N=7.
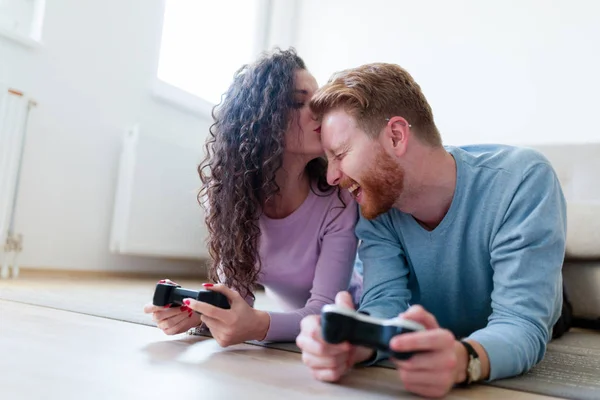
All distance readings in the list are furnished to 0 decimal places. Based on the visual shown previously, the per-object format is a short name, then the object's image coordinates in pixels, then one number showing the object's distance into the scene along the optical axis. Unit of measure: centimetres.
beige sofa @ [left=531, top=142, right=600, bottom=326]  173
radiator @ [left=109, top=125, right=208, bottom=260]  253
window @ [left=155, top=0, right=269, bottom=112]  296
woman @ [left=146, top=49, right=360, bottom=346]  108
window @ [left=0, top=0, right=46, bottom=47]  218
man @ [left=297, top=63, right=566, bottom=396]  84
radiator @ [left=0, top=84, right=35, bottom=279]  205
